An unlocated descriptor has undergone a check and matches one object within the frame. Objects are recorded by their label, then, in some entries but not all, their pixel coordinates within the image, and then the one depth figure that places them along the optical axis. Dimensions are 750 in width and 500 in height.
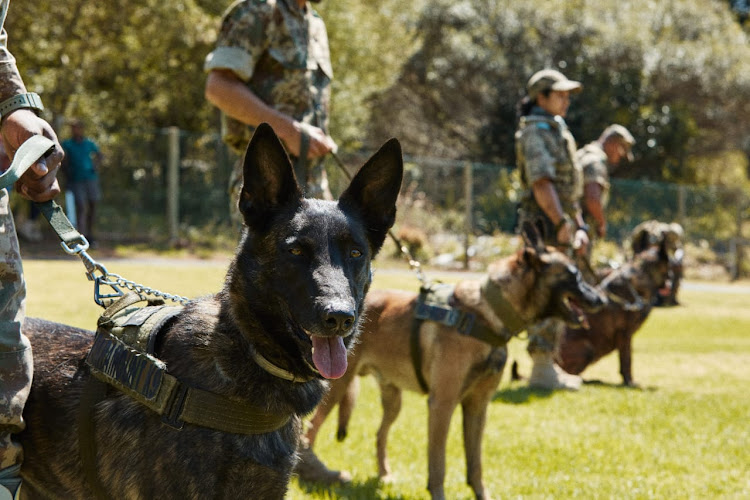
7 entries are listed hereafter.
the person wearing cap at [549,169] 6.79
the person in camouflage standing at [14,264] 2.34
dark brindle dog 2.27
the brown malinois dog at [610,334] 8.27
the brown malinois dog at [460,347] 4.46
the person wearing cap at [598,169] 8.43
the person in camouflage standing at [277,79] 3.80
